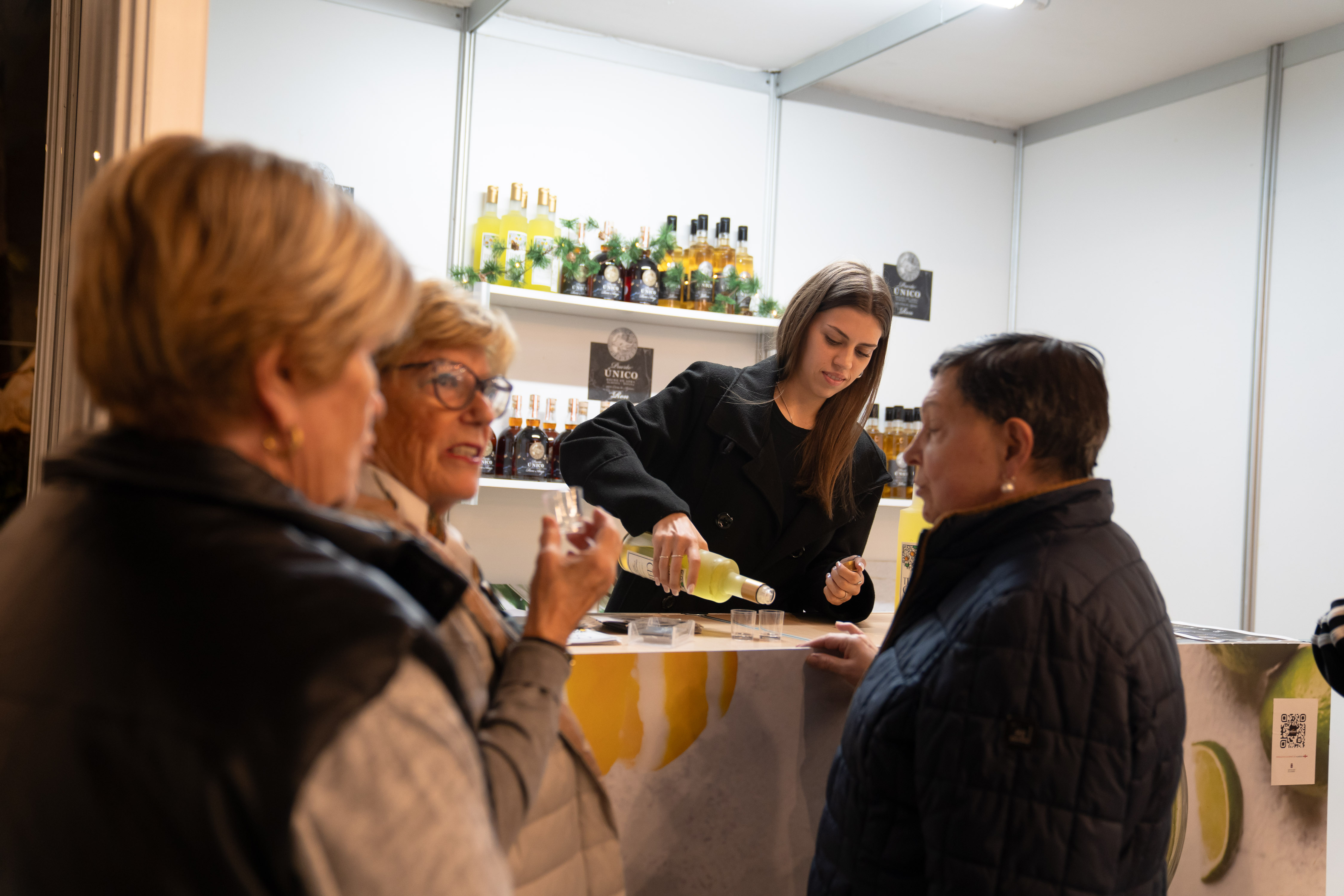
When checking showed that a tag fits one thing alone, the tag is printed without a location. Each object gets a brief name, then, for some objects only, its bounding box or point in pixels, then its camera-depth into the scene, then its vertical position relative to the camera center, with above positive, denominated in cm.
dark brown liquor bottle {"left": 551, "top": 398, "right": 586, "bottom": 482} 324 -6
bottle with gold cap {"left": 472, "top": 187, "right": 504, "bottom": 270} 327 +66
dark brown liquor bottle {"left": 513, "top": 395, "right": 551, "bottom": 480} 320 -5
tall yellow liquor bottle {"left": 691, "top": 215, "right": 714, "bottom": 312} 345 +55
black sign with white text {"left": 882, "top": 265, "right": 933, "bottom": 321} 407 +65
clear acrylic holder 152 -29
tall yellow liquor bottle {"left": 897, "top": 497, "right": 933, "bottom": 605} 186 -14
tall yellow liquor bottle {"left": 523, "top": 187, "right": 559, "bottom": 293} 321 +66
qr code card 181 -48
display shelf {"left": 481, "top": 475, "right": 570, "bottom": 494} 311 -15
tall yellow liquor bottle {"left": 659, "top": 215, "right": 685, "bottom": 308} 339 +53
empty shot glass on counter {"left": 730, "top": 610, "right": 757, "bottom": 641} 167 -29
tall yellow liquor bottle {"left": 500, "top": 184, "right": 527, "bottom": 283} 319 +66
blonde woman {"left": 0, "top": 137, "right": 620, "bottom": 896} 53 -10
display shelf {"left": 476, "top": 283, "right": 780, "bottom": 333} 317 +43
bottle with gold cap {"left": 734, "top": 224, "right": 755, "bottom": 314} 352 +64
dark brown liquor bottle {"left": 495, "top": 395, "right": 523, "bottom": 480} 322 -3
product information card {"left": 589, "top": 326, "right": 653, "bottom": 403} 354 +25
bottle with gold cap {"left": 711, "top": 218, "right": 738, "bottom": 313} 349 +63
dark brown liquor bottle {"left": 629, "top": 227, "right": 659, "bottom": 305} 335 +52
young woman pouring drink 210 -1
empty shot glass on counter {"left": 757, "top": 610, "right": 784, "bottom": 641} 166 -29
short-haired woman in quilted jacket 104 -24
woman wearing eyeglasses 95 -7
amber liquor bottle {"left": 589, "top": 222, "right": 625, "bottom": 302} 329 +52
